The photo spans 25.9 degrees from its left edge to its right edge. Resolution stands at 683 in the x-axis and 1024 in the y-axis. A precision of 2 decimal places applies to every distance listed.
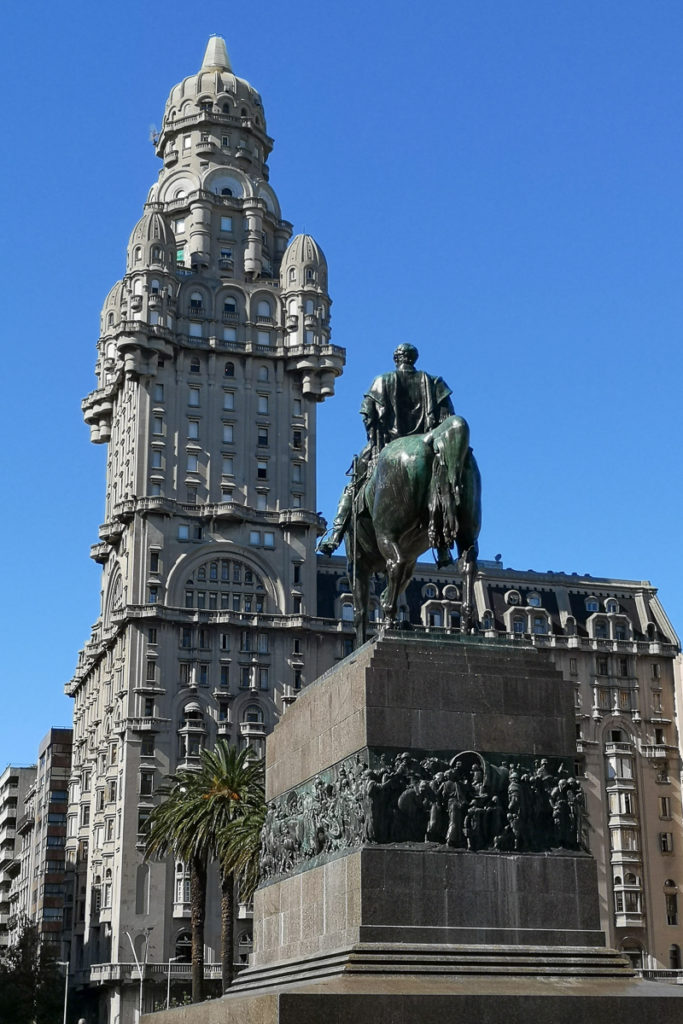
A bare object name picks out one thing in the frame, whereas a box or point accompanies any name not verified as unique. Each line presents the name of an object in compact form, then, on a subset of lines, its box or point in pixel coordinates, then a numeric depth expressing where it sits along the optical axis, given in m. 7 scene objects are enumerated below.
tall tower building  102.56
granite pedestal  22.38
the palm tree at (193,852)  69.31
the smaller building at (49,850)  125.81
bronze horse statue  27.91
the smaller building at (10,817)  167.62
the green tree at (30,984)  94.62
